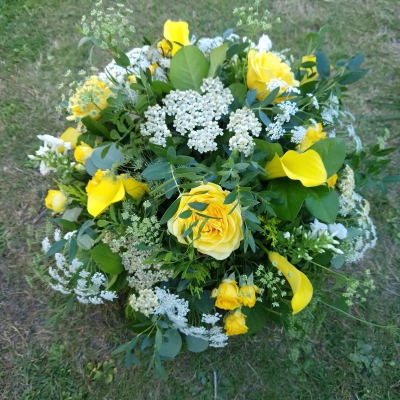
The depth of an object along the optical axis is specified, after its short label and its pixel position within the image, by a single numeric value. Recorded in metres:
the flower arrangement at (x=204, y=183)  0.75
